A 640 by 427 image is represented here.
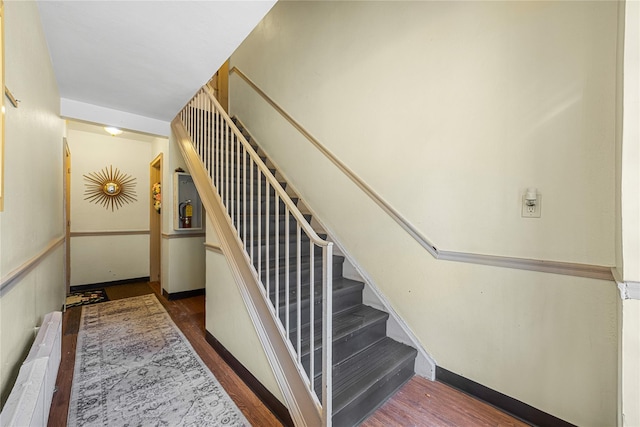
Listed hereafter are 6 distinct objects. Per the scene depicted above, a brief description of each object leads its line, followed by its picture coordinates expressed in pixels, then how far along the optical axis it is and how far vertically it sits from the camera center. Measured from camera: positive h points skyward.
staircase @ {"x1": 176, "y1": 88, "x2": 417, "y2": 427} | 1.46 -0.79
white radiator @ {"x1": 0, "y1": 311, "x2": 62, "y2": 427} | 0.84 -0.64
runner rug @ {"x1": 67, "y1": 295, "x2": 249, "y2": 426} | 1.54 -1.18
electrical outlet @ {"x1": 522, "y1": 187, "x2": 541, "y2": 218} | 1.47 +0.06
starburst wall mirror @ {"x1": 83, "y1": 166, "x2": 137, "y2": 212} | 4.20 +0.41
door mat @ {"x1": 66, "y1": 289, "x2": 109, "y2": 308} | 3.44 -1.18
